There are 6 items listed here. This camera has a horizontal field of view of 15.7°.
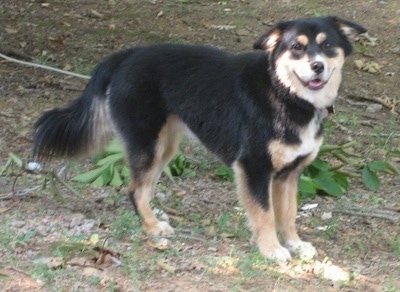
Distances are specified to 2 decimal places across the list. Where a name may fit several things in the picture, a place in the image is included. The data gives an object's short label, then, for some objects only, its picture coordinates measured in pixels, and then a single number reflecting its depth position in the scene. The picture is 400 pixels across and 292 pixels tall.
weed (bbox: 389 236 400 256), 9.05
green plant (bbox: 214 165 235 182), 10.96
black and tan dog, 8.41
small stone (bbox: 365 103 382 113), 14.27
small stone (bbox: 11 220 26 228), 8.71
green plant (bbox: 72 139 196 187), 10.38
